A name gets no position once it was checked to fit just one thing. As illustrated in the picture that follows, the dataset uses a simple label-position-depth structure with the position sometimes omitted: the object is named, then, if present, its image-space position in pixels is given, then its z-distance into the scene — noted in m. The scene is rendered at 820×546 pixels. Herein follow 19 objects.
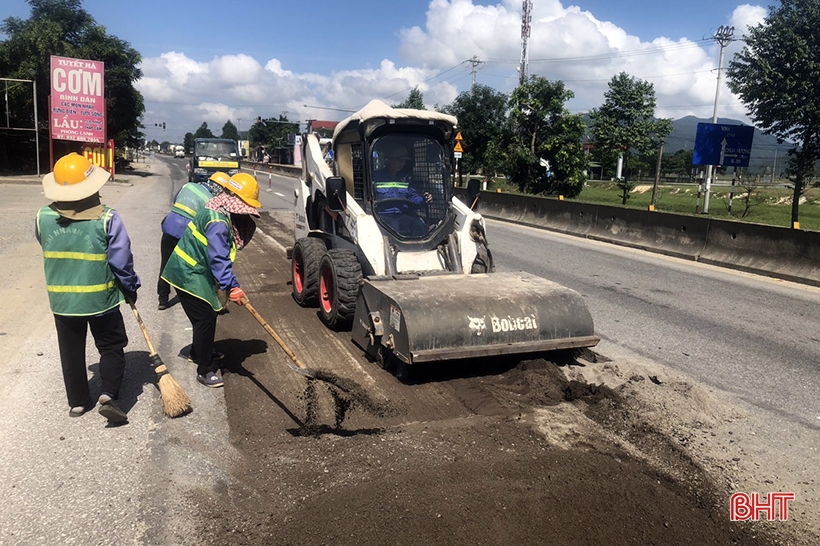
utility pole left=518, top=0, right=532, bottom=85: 44.91
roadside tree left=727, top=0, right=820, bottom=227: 15.64
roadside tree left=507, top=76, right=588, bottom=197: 26.88
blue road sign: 19.77
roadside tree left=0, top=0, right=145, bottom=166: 33.62
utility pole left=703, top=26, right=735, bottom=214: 32.78
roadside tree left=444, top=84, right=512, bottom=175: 35.22
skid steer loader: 5.32
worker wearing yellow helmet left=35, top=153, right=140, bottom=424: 4.34
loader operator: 7.15
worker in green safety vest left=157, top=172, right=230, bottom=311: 7.07
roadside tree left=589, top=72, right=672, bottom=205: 25.83
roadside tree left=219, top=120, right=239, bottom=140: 167.96
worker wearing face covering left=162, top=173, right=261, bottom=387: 5.02
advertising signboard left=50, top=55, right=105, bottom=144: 28.34
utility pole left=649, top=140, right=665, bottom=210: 21.51
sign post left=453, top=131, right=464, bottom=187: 25.95
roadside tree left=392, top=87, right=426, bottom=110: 43.66
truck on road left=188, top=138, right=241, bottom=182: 26.80
